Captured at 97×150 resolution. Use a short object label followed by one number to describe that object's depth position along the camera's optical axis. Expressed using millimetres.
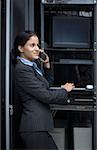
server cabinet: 2883
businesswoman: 2277
